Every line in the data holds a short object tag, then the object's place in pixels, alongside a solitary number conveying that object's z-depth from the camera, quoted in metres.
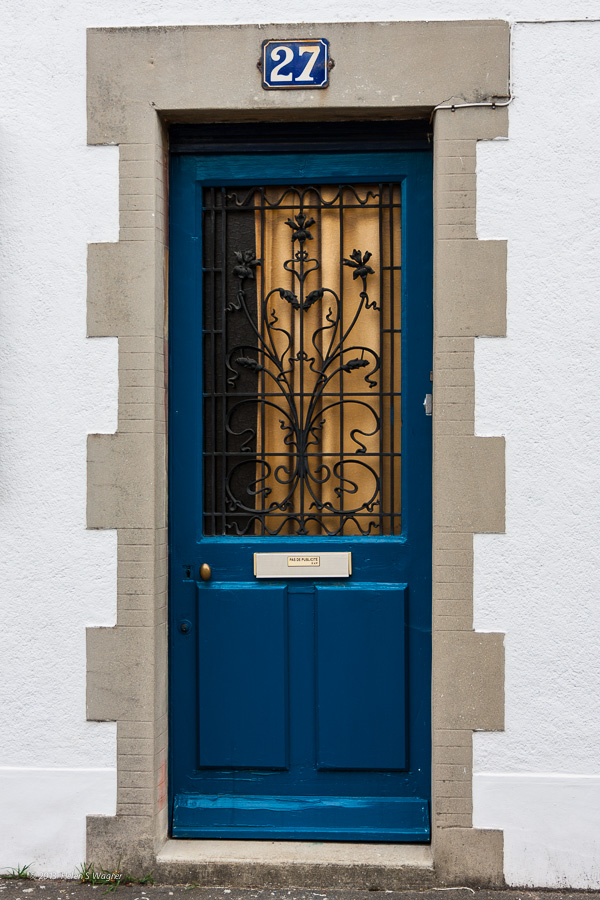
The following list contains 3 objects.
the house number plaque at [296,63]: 3.45
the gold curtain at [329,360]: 3.71
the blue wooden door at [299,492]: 3.66
